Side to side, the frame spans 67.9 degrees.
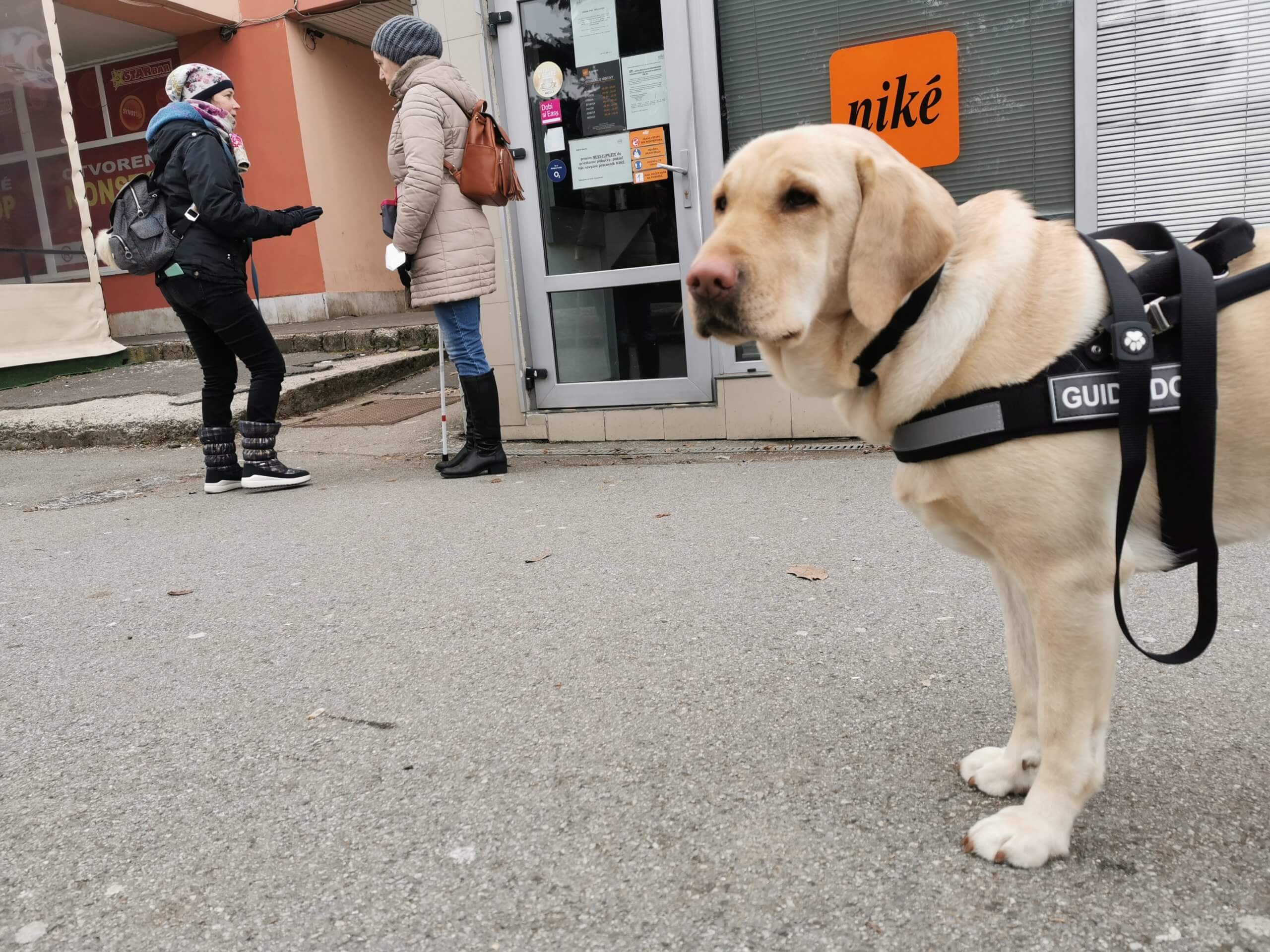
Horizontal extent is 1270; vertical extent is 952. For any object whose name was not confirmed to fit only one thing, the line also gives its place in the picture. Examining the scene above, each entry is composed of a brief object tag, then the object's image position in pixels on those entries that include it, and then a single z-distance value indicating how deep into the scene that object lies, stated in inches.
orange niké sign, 217.2
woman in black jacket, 209.2
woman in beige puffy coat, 209.3
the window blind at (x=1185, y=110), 205.0
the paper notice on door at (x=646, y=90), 234.2
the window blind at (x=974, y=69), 214.2
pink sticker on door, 245.1
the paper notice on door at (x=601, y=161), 241.4
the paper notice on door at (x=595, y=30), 234.7
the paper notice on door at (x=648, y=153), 236.8
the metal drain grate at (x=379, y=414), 314.5
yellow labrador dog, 68.4
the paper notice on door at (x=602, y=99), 238.5
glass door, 234.5
